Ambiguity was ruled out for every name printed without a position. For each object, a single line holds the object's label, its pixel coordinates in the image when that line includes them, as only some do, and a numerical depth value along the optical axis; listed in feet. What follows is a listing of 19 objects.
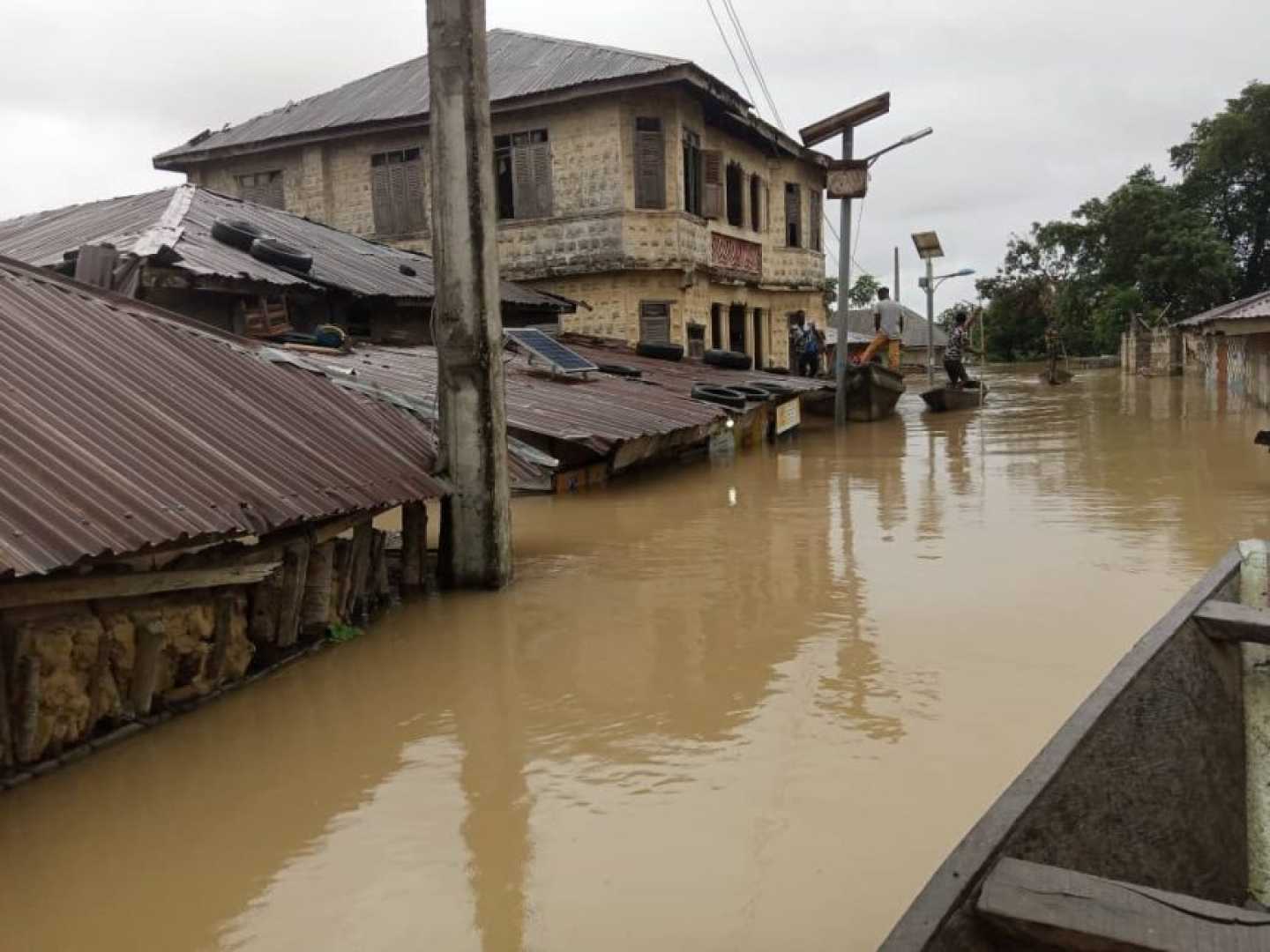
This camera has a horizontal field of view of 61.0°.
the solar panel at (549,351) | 50.37
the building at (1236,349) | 65.16
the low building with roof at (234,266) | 42.04
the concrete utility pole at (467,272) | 29.12
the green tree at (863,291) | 239.30
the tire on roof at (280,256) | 48.01
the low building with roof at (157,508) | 17.21
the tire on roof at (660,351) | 70.03
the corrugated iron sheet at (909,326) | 191.21
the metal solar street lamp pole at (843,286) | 76.38
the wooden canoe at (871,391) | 83.71
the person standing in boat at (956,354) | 97.81
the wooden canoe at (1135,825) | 7.44
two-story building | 73.26
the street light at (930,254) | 109.50
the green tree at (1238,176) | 144.77
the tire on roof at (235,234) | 48.39
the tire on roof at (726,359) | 74.28
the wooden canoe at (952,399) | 94.99
